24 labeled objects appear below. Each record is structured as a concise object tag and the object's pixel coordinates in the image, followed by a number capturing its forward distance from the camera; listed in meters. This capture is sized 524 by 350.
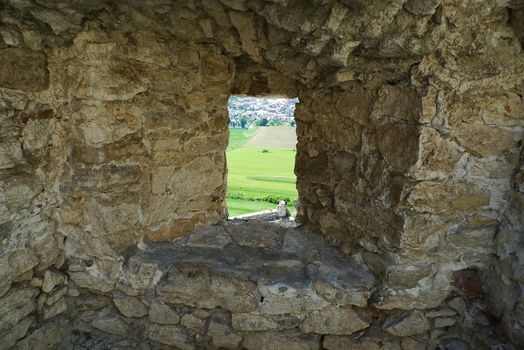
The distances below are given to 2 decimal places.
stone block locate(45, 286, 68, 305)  2.15
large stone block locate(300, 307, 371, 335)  2.10
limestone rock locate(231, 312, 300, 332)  2.13
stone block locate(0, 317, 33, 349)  1.94
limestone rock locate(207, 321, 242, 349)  2.18
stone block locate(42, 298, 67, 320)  2.15
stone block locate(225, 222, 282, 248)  2.43
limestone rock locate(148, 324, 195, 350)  2.23
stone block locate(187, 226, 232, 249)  2.41
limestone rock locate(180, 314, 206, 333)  2.20
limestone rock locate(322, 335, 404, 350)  2.09
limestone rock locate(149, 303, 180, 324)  2.21
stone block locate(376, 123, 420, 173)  1.81
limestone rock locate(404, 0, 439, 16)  1.48
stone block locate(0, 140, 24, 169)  1.81
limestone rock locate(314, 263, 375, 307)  2.05
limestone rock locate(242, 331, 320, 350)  2.15
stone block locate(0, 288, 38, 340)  1.92
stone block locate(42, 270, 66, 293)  2.13
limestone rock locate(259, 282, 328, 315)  2.09
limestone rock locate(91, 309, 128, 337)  2.27
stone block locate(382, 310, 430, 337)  2.04
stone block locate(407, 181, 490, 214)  1.85
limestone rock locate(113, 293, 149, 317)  2.24
